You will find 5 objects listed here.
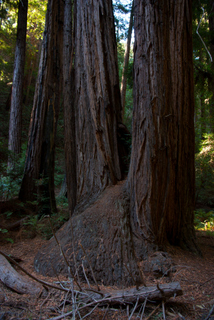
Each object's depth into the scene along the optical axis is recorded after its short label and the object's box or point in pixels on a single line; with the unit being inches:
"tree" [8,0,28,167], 317.4
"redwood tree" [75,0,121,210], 138.3
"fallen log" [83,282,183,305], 71.2
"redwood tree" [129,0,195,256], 108.2
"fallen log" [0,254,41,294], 85.8
